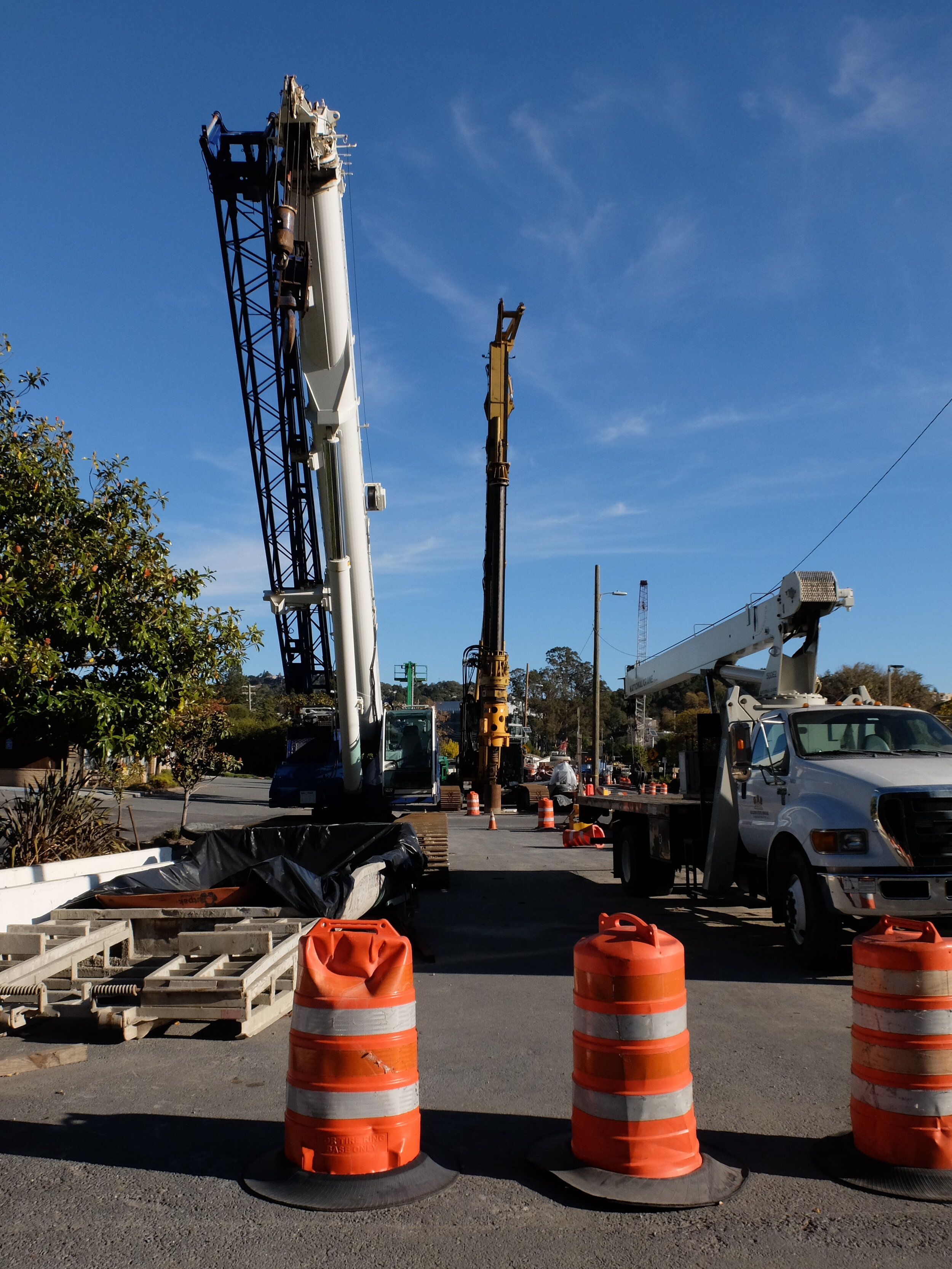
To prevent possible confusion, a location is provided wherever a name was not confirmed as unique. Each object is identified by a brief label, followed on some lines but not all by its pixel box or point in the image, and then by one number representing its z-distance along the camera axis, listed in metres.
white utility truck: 7.79
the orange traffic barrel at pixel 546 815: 24.28
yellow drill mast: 26.08
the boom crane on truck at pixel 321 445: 11.88
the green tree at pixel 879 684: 47.31
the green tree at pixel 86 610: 9.56
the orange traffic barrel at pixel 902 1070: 4.21
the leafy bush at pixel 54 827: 10.52
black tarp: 8.91
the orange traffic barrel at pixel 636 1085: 4.12
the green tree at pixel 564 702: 106.38
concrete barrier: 8.34
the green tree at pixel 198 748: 21.03
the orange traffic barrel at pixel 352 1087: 4.09
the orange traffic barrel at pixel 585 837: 20.33
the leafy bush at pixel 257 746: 61.69
